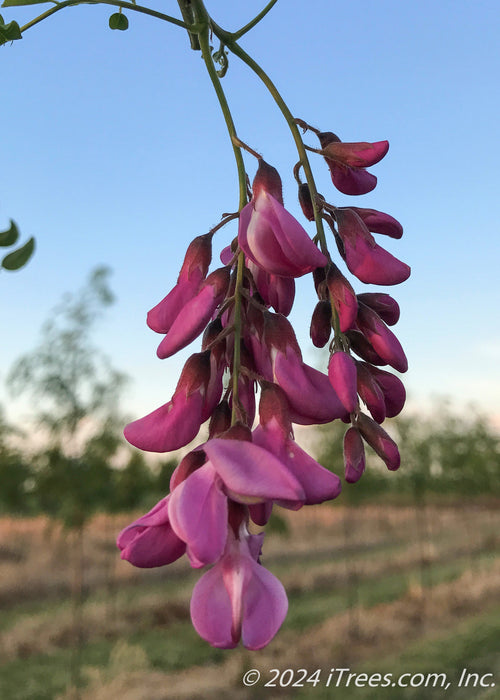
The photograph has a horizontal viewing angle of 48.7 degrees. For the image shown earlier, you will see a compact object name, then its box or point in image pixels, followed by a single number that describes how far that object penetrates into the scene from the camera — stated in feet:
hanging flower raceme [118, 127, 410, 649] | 0.31
